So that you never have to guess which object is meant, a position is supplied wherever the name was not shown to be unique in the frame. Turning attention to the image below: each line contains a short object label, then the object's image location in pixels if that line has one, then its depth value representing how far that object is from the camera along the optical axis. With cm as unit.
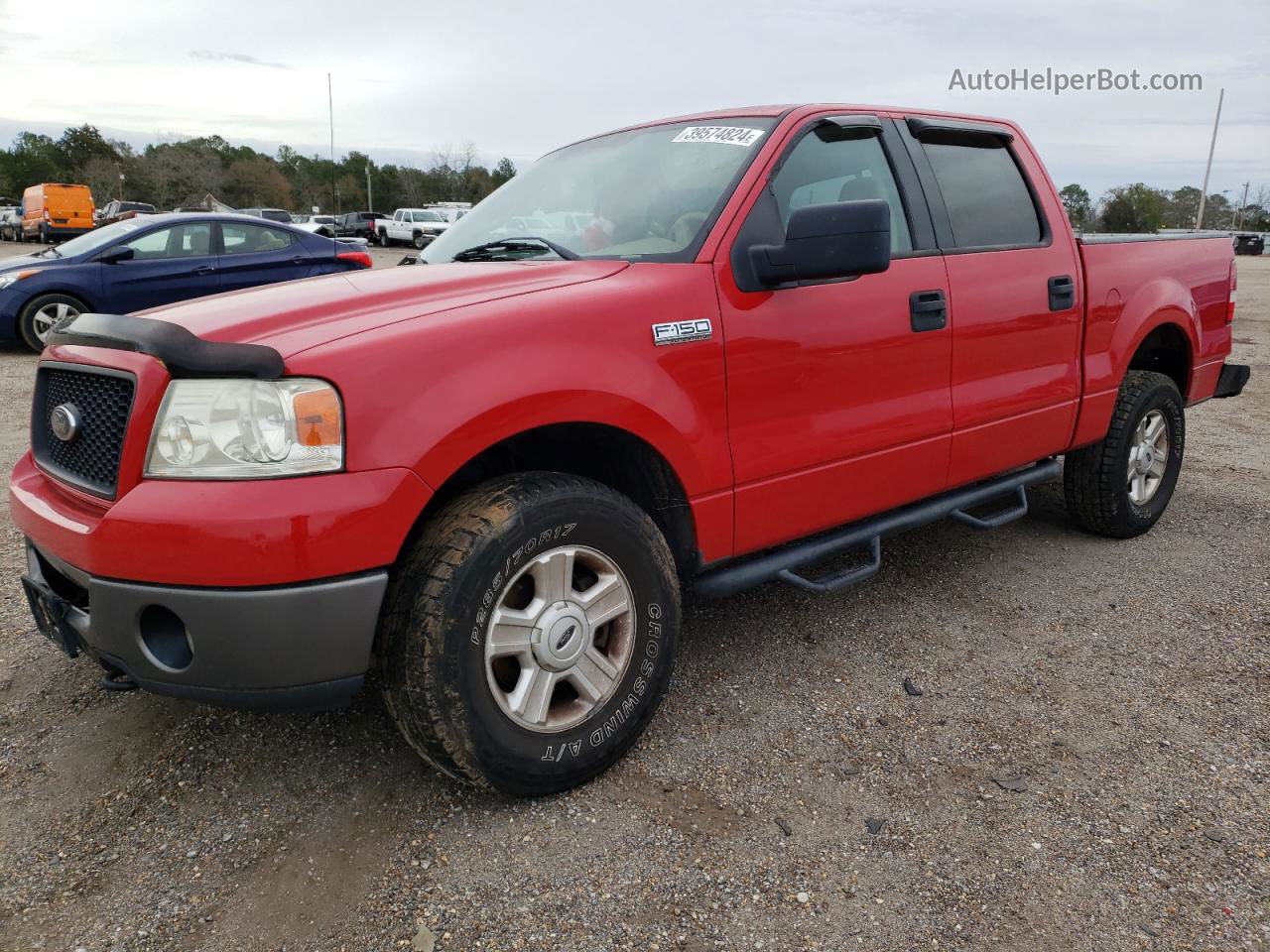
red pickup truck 202
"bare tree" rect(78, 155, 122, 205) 7138
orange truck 3275
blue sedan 937
